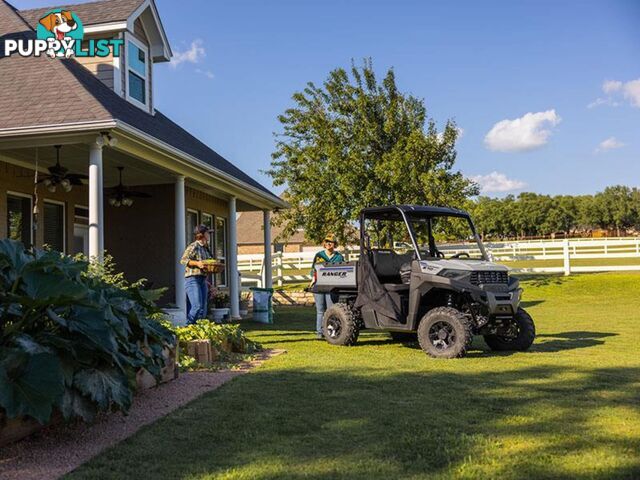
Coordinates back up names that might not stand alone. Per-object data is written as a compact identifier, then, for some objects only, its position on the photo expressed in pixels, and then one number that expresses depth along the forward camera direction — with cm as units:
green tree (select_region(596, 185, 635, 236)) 10700
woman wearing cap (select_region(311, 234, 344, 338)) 979
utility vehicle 770
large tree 2133
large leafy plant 362
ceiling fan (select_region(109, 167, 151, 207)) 1249
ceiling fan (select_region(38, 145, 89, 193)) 981
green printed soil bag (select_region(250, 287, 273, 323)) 1355
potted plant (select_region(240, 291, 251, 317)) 1509
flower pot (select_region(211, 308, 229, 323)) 1229
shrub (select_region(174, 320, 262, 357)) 738
